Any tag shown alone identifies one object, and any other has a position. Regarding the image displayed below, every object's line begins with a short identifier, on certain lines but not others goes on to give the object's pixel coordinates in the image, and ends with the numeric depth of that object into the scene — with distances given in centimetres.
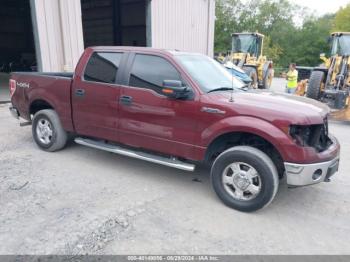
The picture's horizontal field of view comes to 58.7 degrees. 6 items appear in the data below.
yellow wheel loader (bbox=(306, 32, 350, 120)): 968
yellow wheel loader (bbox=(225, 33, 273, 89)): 1639
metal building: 963
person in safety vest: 1430
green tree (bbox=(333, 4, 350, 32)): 5662
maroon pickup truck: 359
